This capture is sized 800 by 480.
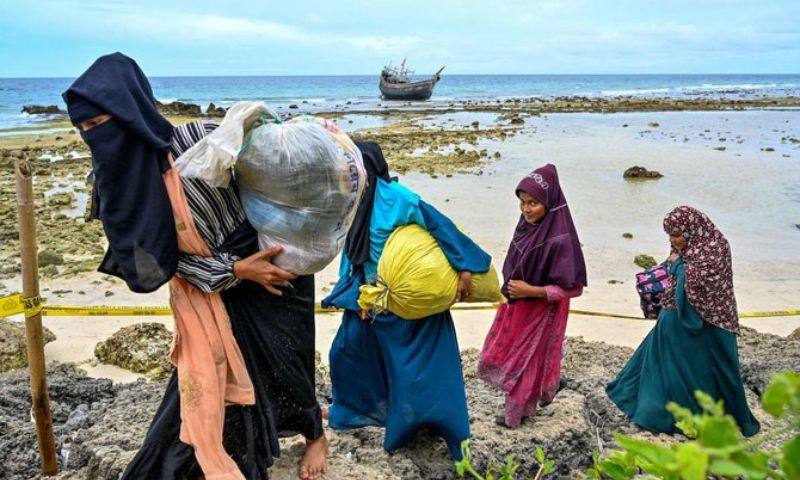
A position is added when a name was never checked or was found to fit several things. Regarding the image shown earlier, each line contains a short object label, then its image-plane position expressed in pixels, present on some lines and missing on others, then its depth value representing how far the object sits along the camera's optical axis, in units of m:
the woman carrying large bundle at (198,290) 1.96
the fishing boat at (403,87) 46.56
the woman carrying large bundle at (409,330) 2.98
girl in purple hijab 3.35
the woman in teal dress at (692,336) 3.44
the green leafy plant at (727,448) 0.56
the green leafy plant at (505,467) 1.14
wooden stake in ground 2.51
